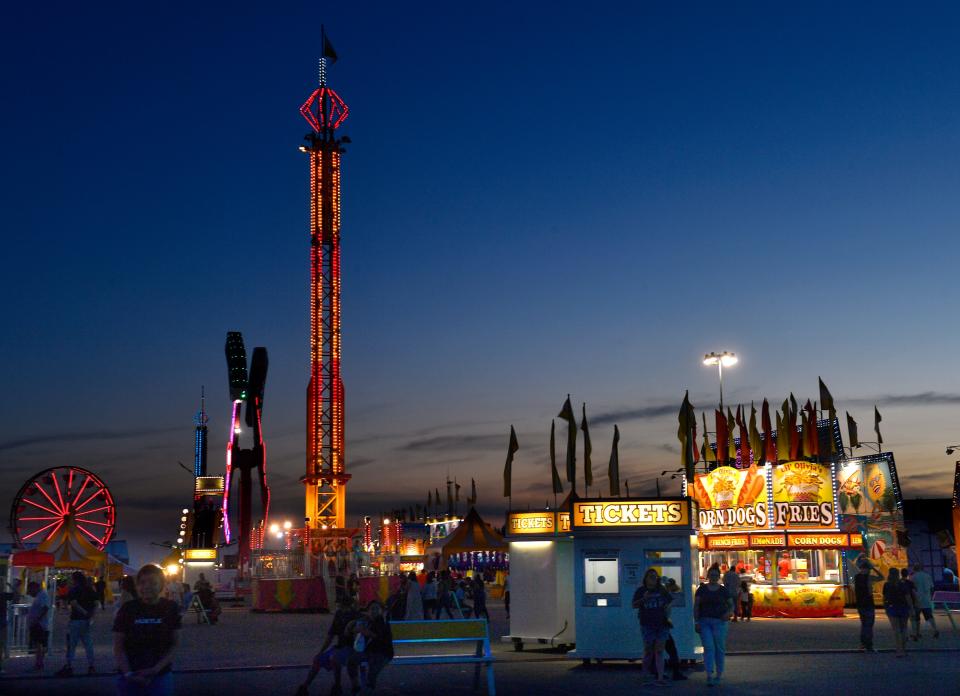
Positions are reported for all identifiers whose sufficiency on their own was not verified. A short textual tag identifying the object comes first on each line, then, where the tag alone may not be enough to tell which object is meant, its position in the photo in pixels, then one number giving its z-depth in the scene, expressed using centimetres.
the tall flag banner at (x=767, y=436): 3856
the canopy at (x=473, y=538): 3772
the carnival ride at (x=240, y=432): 7406
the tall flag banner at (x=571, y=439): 2794
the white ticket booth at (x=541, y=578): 2055
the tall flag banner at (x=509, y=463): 3111
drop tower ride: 6500
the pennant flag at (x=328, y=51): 7238
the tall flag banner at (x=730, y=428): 4147
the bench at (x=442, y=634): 1478
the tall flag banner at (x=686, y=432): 3691
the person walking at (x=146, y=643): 785
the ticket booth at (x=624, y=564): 1780
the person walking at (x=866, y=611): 1942
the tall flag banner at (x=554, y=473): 3278
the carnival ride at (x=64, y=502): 5959
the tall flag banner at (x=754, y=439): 3928
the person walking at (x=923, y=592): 2383
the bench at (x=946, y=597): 2462
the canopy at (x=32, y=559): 2953
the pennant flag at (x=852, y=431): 4128
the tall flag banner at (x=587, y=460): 3505
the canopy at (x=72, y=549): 3325
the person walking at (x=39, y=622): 1905
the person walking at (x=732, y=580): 2499
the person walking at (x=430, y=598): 3086
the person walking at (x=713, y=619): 1516
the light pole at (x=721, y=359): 4106
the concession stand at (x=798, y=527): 3269
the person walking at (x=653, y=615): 1530
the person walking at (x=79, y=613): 1806
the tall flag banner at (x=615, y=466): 3312
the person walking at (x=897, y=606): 1839
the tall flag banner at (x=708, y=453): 4391
